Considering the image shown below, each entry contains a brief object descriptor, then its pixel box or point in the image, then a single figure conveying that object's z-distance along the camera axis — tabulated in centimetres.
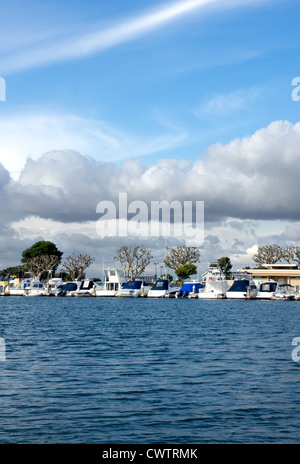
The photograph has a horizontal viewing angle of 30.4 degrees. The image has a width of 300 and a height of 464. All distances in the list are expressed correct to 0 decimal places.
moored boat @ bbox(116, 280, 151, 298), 15462
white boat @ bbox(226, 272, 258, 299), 13762
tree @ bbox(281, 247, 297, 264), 18650
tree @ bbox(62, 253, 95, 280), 18959
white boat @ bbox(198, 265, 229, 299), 14025
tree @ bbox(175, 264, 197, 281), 18388
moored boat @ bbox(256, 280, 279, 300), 13788
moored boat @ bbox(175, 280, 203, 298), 15509
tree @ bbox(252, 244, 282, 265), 19000
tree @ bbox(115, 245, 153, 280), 17650
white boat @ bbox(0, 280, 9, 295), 18888
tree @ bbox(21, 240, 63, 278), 19158
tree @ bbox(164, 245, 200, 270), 19000
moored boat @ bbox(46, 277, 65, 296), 17125
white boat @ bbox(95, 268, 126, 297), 15988
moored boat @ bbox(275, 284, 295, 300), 13670
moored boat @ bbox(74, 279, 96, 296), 16850
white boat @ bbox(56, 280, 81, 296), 17222
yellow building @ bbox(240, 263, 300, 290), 16812
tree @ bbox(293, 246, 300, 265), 18538
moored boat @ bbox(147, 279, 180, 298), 15400
